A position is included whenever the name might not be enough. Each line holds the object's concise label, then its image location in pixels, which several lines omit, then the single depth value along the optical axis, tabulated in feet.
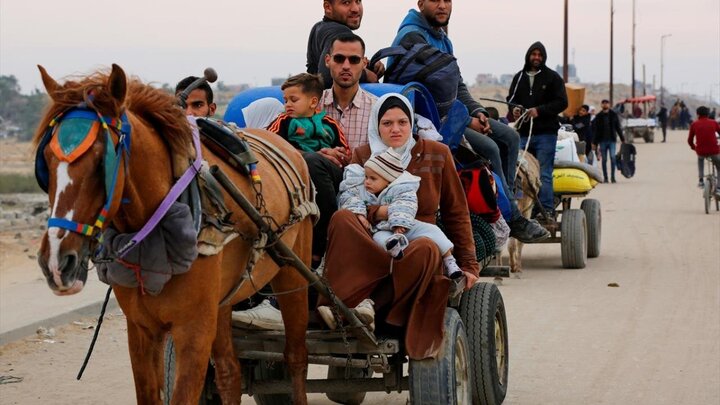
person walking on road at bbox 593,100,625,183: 104.32
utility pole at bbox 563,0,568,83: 164.55
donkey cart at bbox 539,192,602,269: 50.44
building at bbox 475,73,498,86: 601.62
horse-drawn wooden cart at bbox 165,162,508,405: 21.29
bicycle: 76.95
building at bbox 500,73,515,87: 566.15
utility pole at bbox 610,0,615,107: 248.32
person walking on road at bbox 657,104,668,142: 223.24
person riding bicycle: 81.71
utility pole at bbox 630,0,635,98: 311.74
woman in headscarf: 21.44
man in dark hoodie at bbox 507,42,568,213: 48.34
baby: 21.71
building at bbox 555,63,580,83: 611.18
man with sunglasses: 24.30
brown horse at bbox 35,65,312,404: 15.52
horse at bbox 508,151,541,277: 45.78
